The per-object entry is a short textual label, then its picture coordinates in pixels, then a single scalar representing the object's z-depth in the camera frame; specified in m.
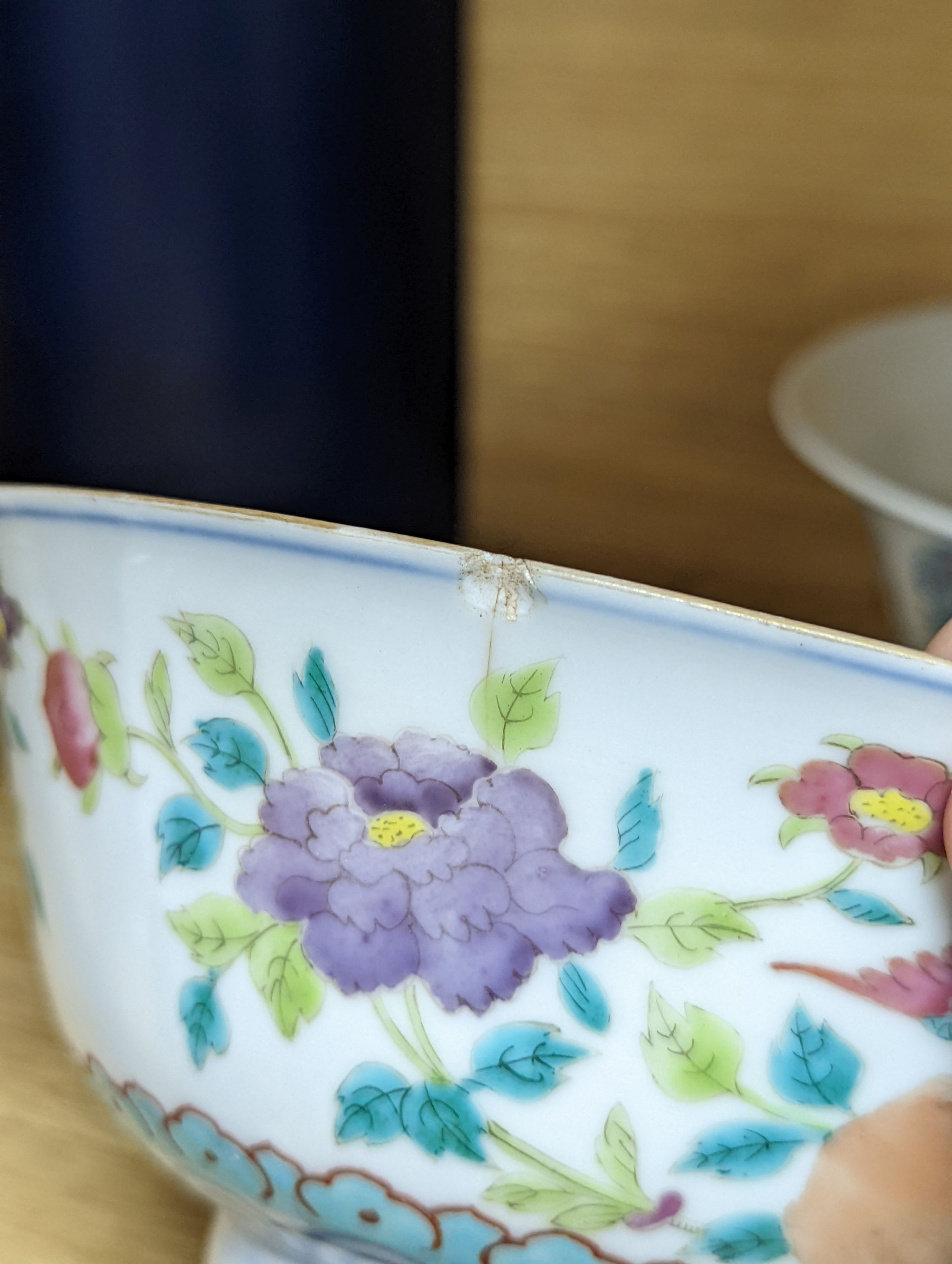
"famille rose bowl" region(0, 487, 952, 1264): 0.20
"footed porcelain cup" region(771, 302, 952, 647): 0.28
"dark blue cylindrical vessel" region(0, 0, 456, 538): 0.31
